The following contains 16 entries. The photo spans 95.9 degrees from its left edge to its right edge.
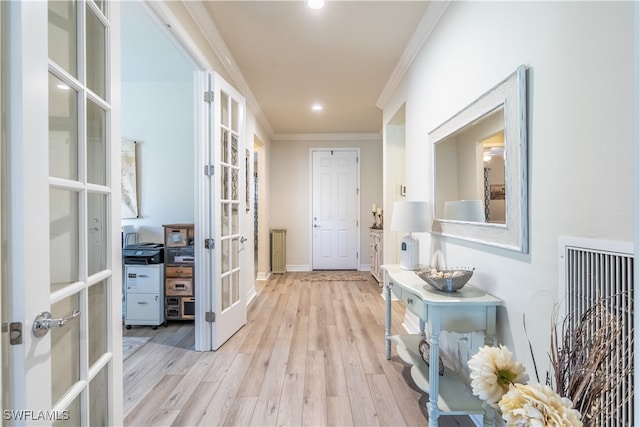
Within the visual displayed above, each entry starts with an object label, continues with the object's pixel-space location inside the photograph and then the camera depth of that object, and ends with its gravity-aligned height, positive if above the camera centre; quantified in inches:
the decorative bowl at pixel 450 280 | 62.8 -15.2
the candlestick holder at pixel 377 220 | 203.1 -6.0
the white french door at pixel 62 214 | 30.9 -0.2
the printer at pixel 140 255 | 114.6 -16.8
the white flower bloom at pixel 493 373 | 33.4 -19.2
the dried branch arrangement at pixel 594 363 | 26.8 -15.5
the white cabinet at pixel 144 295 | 115.1 -33.0
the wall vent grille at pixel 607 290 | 32.4 -10.2
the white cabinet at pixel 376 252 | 184.4 -26.8
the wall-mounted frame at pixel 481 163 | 50.5 +11.0
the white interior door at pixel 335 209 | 225.6 +2.2
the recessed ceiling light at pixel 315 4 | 80.3 +58.8
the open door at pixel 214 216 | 97.7 -1.2
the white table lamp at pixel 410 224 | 86.4 -3.8
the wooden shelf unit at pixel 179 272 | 116.5 -24.0
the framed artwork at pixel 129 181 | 128.9 +14.4
